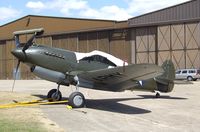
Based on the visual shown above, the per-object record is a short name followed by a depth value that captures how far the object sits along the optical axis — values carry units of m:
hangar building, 54.22
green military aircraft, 15.64
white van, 51.07
